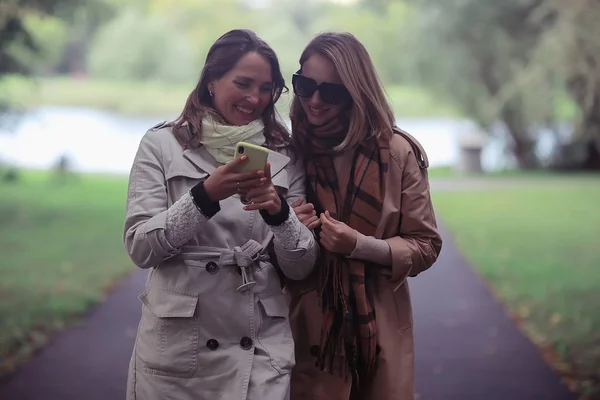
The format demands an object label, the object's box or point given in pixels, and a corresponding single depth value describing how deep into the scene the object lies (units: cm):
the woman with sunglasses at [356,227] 251
